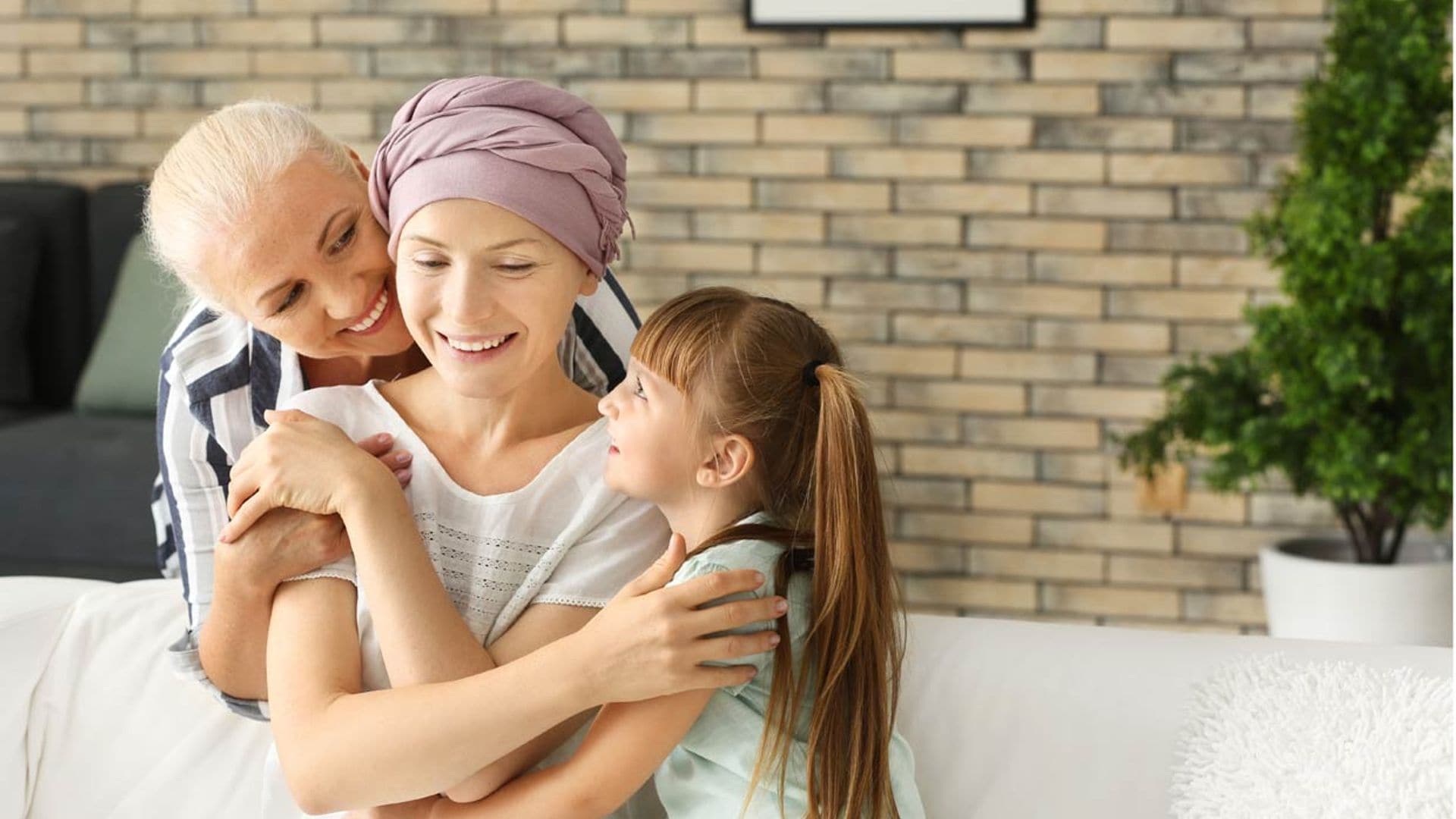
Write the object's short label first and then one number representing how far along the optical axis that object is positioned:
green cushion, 3.63
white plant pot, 3.06
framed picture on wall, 3.54
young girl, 1.32
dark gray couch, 3.20
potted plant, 2.87
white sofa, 1.60
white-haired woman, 1.24
